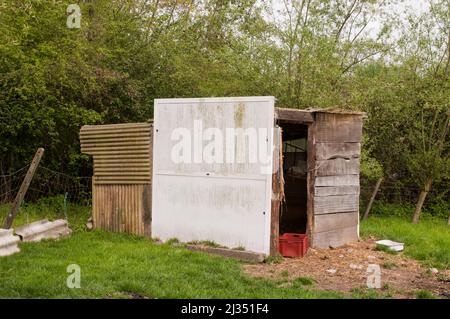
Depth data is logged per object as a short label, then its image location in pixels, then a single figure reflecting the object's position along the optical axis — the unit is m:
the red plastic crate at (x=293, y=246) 9.65
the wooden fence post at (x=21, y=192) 9.32
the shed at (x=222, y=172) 9.44
